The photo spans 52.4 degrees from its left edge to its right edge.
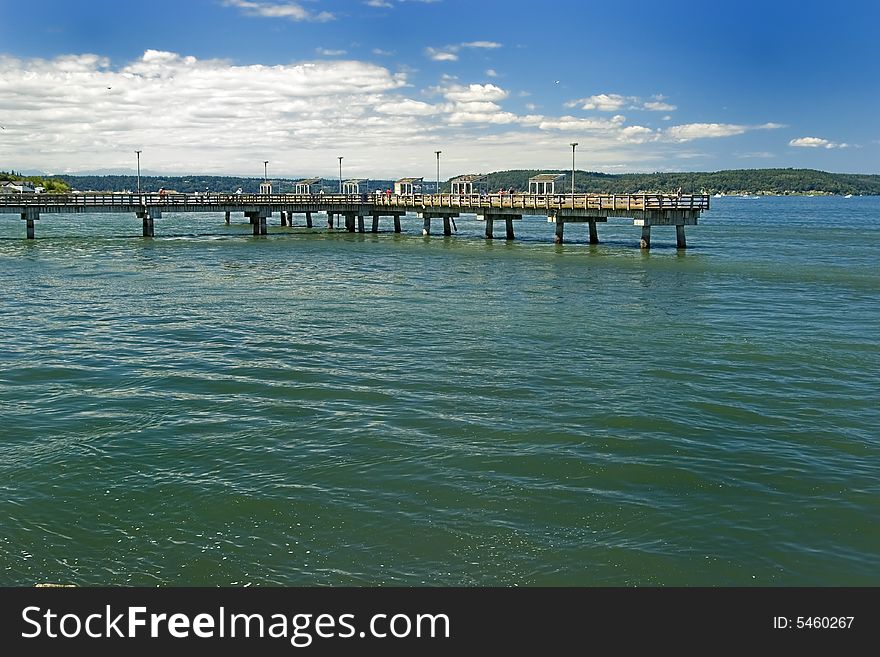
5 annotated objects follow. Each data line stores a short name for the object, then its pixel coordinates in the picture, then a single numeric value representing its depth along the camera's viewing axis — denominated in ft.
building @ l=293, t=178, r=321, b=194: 366.06
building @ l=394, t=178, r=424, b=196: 304.91
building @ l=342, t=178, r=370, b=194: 335.67
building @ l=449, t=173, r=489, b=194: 289.53
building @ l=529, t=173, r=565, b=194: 239.09
